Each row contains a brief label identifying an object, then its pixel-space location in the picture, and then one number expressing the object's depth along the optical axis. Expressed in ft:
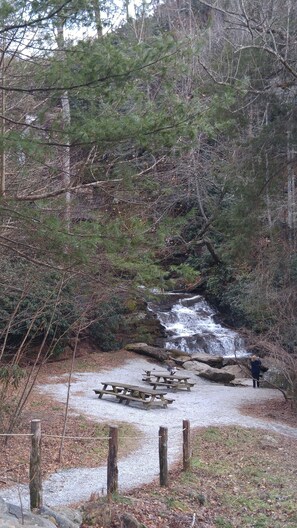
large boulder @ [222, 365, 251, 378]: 79.78
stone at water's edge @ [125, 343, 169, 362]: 86.38
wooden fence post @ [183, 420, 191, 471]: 35.01
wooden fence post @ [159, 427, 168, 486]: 31.68
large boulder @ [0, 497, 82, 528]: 21.26
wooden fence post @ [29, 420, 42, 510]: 25.12
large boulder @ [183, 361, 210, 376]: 81.00
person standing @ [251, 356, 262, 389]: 71.11
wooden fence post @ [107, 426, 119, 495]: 28.55
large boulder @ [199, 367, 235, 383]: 78.38
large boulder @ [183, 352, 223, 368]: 85.46
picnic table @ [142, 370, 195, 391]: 67.45
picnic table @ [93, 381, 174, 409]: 55.62
